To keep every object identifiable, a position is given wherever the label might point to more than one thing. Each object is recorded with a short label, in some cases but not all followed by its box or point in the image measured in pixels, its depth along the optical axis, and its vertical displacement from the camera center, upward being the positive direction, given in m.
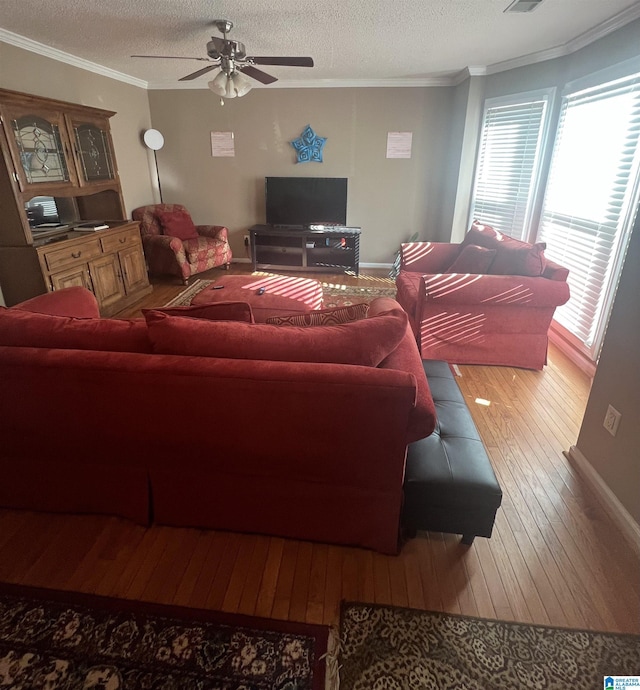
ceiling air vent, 2.64 +1.06
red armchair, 4.86 -0.75
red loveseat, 2.85 -0.88
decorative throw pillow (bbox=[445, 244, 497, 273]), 3.21 -0.63
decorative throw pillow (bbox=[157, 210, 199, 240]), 5.24 -0.56
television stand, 5.50 -0.91
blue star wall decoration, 5.41 +0.41
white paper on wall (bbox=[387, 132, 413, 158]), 5.30 +0.40
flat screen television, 5.54 -0.30
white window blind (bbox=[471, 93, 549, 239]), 3.94 +0.14
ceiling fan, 3.01 +0.82
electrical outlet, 1.80 -1.03
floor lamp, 5.36 +0.49
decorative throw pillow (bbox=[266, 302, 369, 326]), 1.64 -0.53
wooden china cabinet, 3.13 -0.26
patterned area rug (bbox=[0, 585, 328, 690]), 1.21 -1.39
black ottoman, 1.46 -1.04
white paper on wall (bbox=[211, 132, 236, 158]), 5.55 +0.43
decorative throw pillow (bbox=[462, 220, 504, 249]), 3.41 -0.49
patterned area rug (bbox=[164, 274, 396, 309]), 4.41 -1.26
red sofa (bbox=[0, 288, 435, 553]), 1.35 -0.80
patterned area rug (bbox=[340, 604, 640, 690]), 1.22 -1.41
